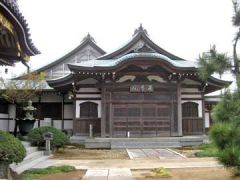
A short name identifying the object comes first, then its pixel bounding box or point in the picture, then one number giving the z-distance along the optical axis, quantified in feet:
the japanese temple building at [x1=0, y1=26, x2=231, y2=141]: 53.82
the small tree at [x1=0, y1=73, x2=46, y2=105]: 55.50
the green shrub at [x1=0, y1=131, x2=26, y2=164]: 23.18
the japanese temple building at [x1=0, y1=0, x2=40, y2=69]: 18.21
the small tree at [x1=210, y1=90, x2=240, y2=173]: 18.34
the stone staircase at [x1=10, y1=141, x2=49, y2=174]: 28.66
